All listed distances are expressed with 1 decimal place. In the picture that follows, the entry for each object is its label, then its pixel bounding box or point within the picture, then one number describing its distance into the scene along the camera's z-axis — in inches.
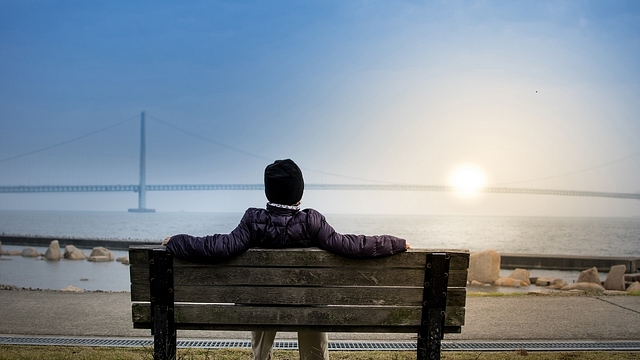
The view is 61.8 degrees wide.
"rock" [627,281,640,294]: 395.7
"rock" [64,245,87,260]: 757.9
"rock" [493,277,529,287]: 450.9
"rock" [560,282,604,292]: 412.8
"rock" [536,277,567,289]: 447.2
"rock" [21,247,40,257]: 812.6
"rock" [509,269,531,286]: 481.7
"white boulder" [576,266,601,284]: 462.3
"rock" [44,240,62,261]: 746.2
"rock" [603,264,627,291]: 433.1
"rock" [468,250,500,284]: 460.4
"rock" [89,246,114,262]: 715.4
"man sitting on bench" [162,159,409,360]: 90.1
